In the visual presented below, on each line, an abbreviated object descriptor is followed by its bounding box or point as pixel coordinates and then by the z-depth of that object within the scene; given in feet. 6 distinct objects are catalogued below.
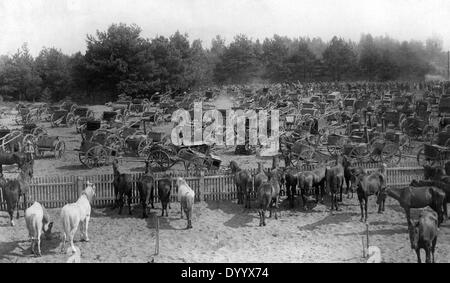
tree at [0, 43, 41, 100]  157.48
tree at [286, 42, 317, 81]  270.87
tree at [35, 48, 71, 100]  171.22
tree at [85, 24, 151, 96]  151.05
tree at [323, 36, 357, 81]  268.62
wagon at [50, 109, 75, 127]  105.70
